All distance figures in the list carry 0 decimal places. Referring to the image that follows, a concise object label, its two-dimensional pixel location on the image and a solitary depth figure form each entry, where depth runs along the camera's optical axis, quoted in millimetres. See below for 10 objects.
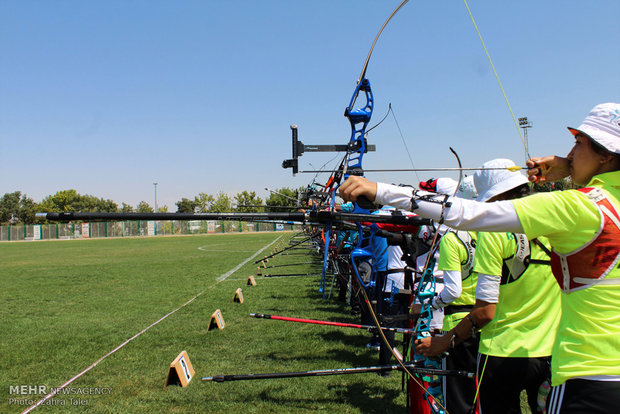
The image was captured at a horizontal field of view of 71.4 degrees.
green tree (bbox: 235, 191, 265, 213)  80875
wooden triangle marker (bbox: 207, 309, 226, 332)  7395
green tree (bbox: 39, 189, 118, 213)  82250
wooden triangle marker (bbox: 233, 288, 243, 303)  9820
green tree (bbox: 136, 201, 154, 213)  106319
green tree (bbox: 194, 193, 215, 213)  93281
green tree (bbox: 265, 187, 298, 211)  50884
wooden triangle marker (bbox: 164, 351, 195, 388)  4855
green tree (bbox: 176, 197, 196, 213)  103462
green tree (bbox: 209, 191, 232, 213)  92875
